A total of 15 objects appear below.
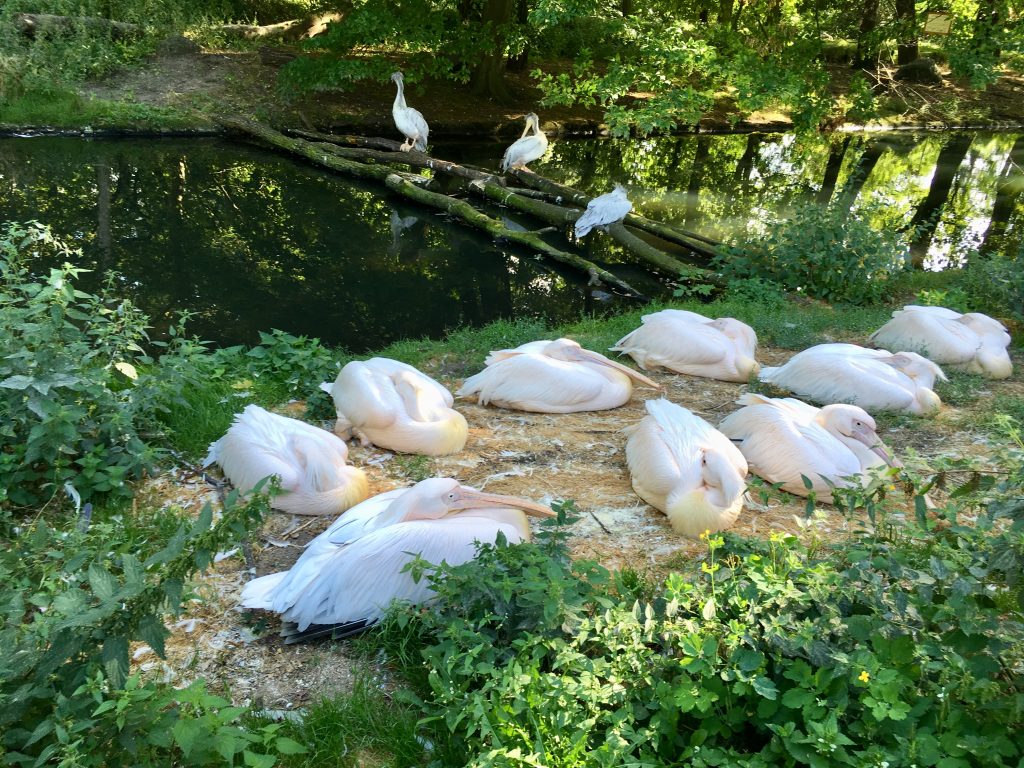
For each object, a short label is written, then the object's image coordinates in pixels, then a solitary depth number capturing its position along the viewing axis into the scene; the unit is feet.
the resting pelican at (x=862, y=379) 15.72
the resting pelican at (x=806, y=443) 12.92
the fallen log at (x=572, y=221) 28.00
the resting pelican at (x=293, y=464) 11.96
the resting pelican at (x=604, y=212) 29.71
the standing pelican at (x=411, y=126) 38.73
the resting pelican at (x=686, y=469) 11.73
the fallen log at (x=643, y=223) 30.22
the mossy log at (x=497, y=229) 26.99
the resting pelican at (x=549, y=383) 15.79
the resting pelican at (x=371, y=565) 9.53
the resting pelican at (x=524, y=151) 37.11
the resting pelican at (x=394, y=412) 13.75
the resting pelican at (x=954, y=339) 18.10
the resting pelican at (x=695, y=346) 17.34
